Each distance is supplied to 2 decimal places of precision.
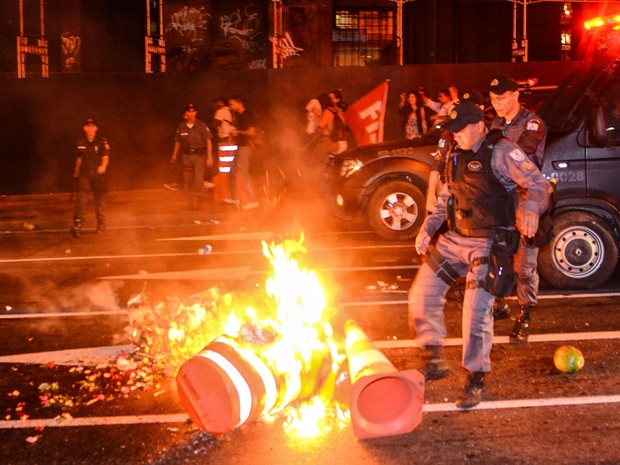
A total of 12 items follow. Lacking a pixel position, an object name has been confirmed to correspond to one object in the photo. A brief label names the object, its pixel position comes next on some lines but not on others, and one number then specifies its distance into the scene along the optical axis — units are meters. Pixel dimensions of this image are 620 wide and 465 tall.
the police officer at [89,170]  13.27
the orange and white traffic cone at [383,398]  5.00
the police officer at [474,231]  5.57
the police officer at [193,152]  15.45
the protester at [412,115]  16.72
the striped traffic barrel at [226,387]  4.88
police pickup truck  8.36
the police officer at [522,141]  7.05
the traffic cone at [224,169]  15.52
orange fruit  6.14
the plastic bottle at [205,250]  11.42
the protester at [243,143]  15.07
